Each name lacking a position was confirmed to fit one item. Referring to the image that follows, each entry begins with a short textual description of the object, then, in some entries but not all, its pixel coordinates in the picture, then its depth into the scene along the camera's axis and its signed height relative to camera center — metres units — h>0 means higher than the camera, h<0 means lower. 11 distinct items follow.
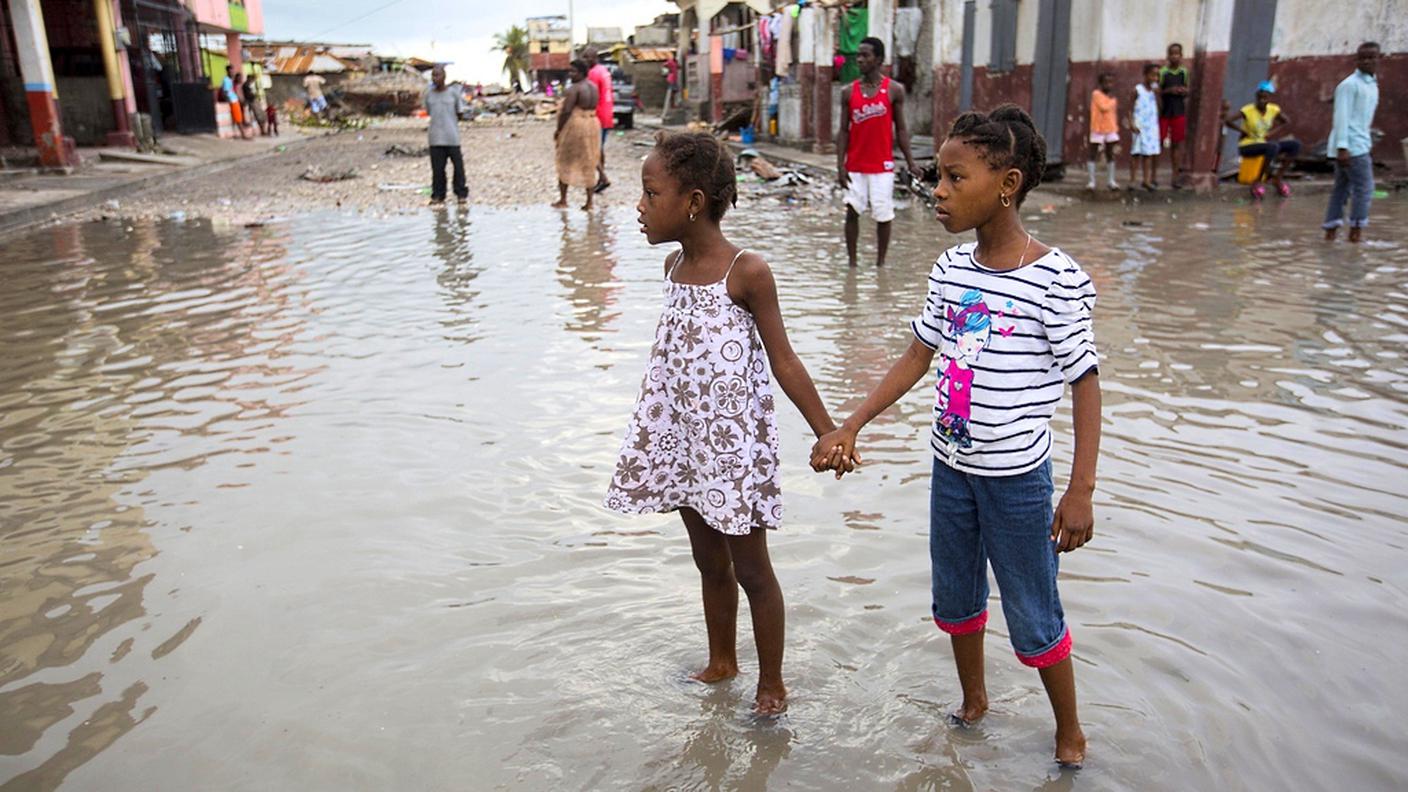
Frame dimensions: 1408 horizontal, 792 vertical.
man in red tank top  8.75 -0.53
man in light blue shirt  9.49 -0.68
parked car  35.31 -0.74
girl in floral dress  2.79 -0.78
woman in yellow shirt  14.51 -0.82
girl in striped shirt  2.46 -0.69
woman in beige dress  13.59 -0.66
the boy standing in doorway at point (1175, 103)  14.18 -0.45
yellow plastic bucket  14.98 -1.40
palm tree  87.50 +2.27
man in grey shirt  14.22 -0.52
